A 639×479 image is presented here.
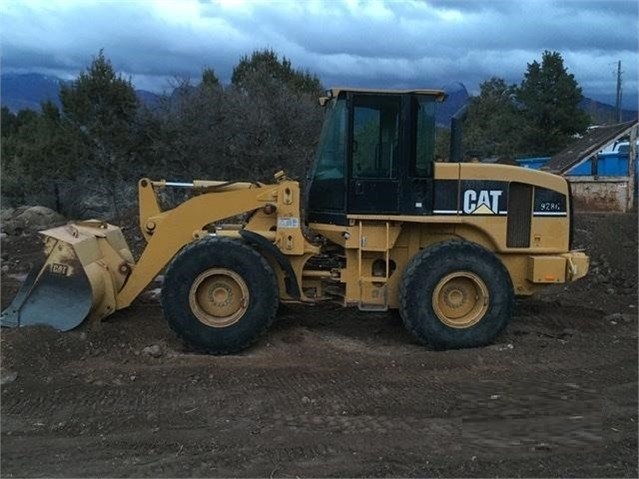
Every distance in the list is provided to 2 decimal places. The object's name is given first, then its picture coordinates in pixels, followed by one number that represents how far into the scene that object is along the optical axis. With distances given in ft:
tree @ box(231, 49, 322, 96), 71.41
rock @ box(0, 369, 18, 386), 19.74
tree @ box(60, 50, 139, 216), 55.77
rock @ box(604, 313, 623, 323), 27.73
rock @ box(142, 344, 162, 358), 22.40
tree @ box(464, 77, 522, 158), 96.17
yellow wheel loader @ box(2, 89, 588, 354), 23.00
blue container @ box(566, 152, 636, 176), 59.93
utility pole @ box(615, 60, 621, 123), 157.15
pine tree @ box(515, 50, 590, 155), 90.79
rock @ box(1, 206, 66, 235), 46.25
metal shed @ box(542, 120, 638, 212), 53.01
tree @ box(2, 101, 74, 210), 57.69
